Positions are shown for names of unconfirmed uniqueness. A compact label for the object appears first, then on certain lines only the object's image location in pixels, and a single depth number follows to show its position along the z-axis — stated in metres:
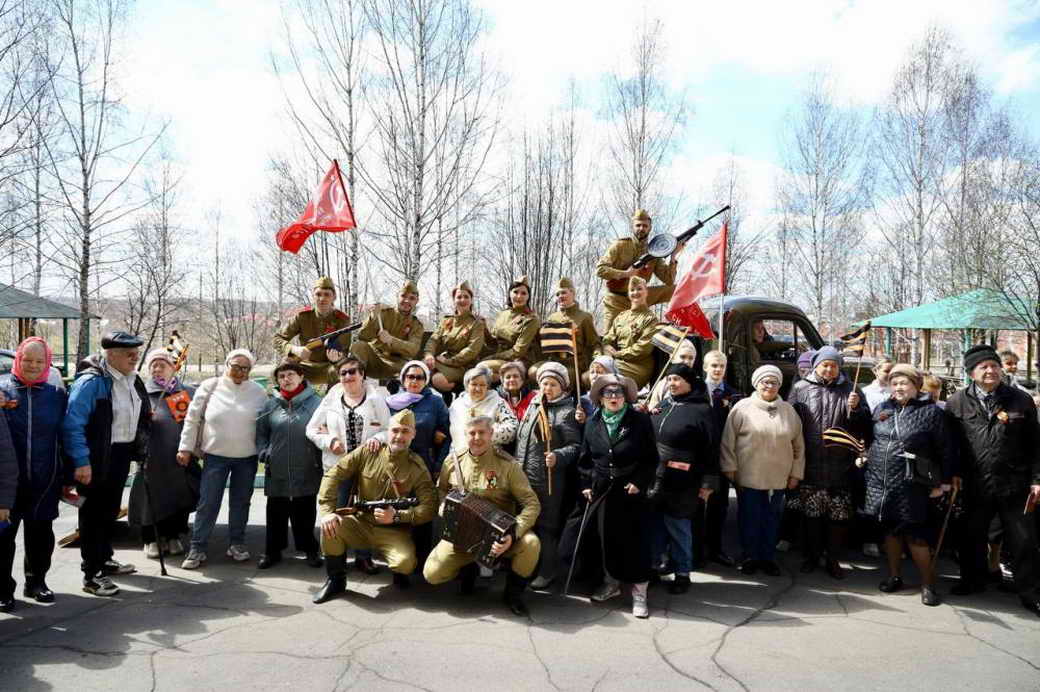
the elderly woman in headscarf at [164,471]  5.82
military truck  8.04
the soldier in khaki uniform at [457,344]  7.25
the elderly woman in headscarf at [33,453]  4.54
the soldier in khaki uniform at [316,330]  7.27
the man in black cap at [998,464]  5.00
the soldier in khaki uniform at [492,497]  4.72
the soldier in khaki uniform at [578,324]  7.12
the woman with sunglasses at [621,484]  4.88
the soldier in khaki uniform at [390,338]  7.38
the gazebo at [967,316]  17.75
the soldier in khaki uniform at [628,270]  7.94
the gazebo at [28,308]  16.67
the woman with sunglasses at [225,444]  5.71
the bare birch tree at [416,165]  12.91
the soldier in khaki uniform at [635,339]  6.90
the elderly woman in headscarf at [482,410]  5.29
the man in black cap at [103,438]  4.83
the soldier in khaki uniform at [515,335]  7.12
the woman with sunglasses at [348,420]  5.42
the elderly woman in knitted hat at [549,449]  5.21
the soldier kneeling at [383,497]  4.94
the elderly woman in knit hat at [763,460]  5.55
